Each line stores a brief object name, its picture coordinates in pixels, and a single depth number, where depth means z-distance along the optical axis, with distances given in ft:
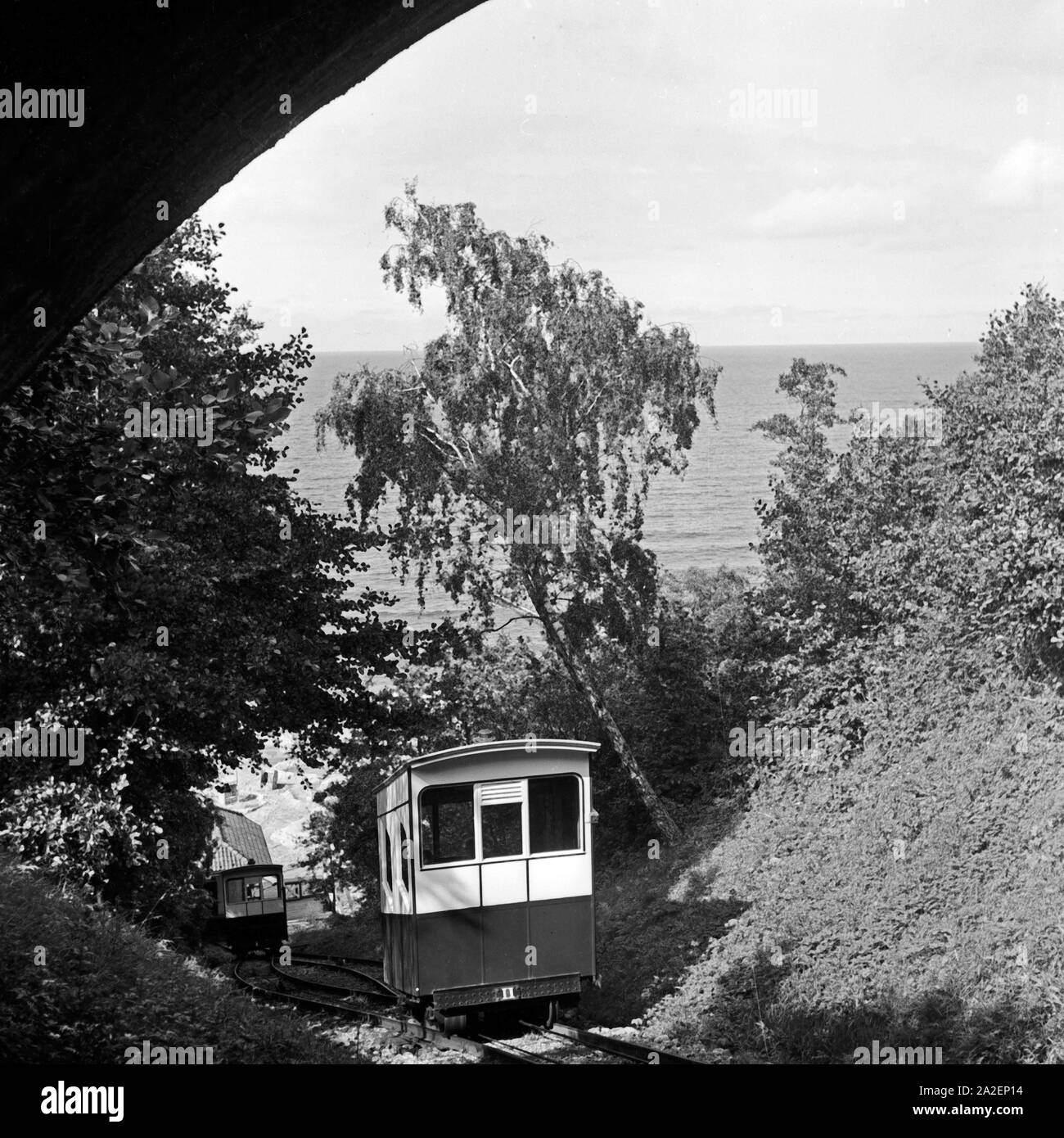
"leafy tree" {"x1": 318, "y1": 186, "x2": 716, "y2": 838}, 78.02
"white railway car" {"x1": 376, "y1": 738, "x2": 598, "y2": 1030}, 42.06
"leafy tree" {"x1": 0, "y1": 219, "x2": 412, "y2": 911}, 53.36
